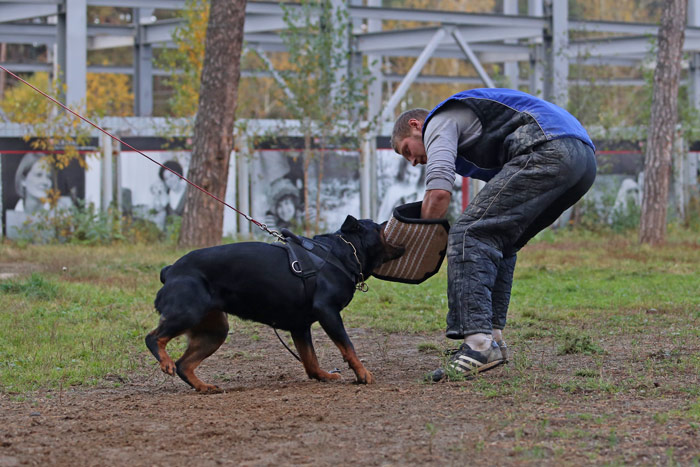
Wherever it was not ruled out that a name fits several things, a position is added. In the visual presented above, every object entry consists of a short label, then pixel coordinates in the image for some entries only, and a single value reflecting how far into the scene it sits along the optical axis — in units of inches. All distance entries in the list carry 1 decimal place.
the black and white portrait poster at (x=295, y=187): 757.3
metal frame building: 848.3
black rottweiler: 195.2
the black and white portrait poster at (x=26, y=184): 673.0
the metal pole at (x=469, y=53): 908.6
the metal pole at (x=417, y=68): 892.6
